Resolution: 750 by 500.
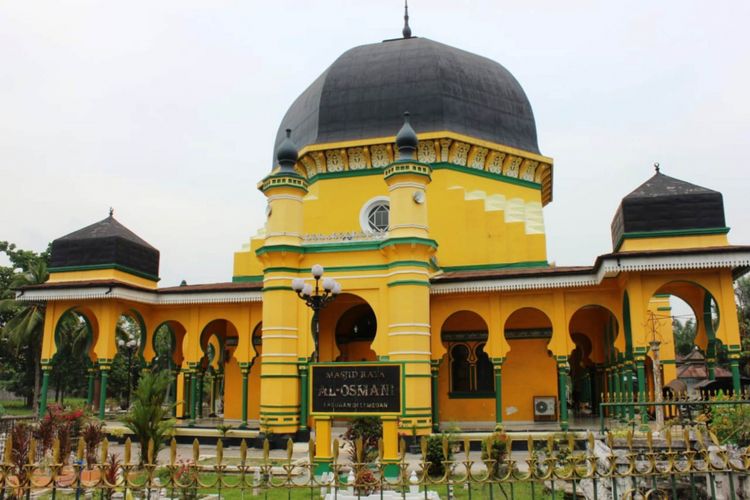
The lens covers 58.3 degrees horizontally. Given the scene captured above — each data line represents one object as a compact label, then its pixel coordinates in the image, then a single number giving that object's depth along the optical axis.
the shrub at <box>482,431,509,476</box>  11.91
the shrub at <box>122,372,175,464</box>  13.66
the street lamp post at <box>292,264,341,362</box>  12.52
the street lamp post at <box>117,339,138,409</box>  26.16
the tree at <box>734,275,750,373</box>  34.22
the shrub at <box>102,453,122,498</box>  9.41
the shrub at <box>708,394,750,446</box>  9.17
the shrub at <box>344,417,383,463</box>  13.70
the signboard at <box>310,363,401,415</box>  12.12
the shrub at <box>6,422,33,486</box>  10.74
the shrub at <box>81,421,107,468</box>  12.52
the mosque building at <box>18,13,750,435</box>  15.27
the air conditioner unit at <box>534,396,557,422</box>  18.80
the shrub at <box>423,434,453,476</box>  12.05
